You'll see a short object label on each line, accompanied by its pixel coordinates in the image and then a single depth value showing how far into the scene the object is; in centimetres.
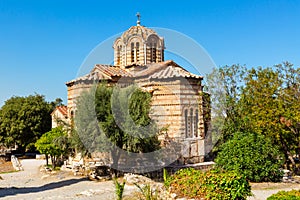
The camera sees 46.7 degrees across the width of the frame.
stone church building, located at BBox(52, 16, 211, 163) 2080
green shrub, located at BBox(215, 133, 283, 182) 1627
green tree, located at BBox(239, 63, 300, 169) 1788
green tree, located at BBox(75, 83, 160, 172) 1658
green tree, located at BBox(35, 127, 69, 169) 1972
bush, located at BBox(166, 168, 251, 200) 991
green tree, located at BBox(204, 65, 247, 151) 1978
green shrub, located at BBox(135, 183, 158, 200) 1003
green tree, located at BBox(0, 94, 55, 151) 3166
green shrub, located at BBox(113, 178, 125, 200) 1034
